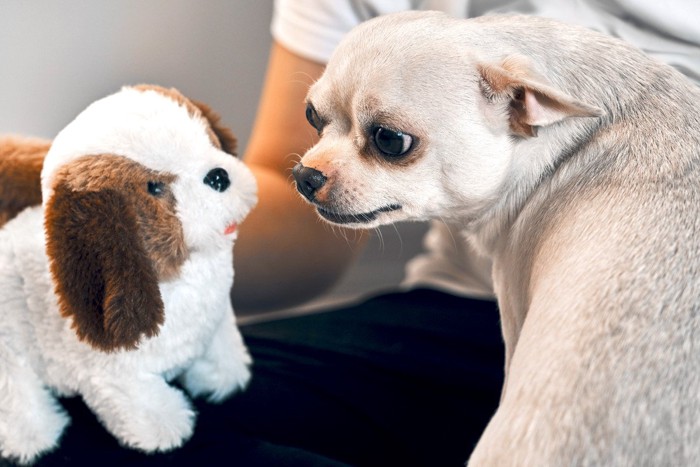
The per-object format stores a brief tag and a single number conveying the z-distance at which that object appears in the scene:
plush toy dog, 0.75
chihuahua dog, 0.61
